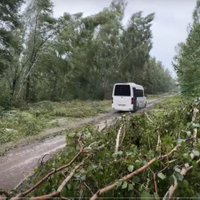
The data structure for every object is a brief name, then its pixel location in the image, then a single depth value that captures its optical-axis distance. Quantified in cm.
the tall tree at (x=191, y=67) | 1906
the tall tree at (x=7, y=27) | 1684
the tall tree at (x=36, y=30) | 2189
